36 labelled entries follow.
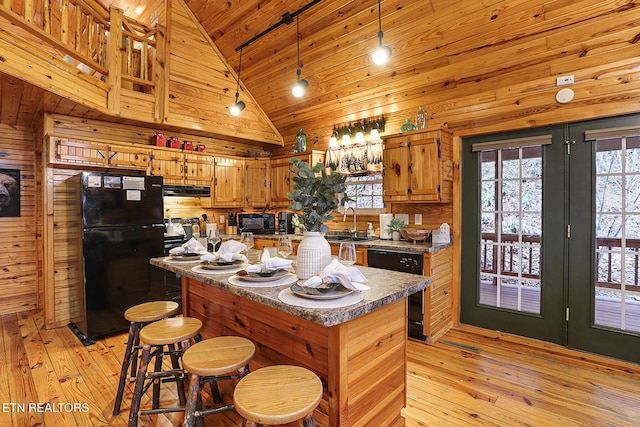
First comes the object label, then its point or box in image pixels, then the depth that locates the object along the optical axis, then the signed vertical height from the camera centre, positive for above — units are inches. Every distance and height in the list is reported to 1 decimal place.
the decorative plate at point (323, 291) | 52.0 -13.8
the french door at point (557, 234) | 106.8 -9.9
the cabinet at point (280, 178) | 188.5 +20.3
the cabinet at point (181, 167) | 161.2 +24.5
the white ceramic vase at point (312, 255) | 63.8 -8.9
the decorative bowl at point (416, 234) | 136.7 -10.5
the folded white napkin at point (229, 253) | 79.4 -10.4
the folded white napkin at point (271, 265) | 67.0 -11.4
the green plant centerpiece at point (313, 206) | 62.9 +1.0
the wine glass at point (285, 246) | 73.2 -8.0
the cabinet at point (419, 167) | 133.1 +18.7
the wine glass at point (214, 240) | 93.3 -8.2
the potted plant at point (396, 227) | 147.5 -7.9
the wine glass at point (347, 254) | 64.2 -8.9
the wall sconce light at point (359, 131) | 162.9 +42.6
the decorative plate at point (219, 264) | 76.6 -13.0
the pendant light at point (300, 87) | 129.7 +50.6
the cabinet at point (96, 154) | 133.8 +26.6
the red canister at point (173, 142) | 171.3 +37.9
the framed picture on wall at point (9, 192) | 158.1 +11.2
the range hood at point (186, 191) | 165.0 +11.8
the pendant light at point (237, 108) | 160.2 +52.6
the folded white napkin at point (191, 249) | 91.6 -10.7
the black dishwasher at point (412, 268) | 124.7 -23.3
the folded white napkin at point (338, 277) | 54.0 -11.6
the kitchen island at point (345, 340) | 53.8 -26.2
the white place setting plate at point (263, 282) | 62.7 -14.4
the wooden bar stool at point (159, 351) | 68.2 -31.6
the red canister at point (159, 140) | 166.9 +38.6
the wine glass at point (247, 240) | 83.0 -7.4
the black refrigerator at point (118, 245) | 129.0 -13.6
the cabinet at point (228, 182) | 185.5 +17.6
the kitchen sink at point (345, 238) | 161.0 -14.3
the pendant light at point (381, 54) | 99.7 +48.9
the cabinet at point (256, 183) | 198.2 +17.9
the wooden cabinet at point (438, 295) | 123.6 -35.0
